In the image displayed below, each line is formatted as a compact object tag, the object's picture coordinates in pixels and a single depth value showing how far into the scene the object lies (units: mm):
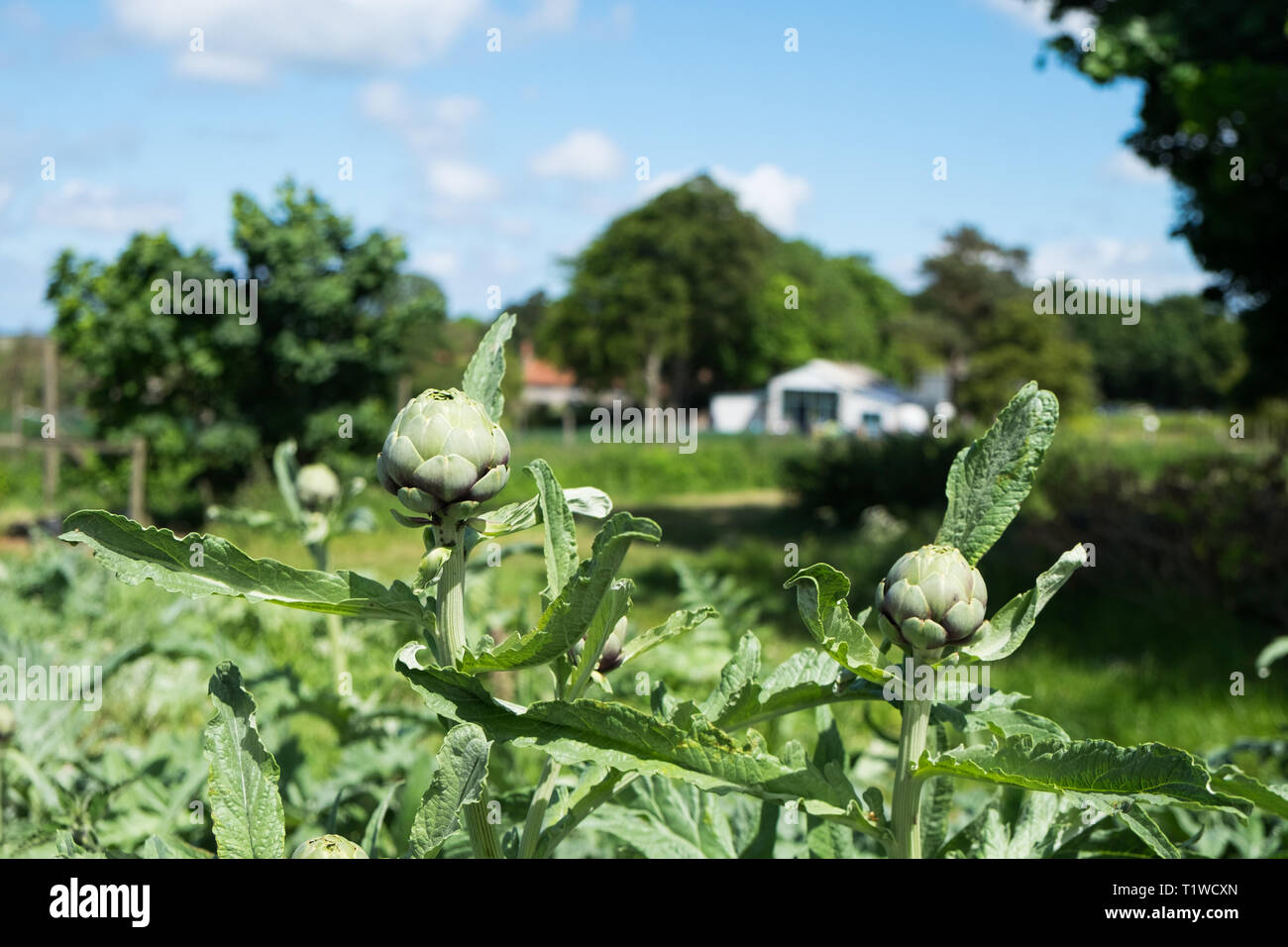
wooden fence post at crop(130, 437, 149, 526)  8922
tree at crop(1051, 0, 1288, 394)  5680
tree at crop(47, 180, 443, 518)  10875
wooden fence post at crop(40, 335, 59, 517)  9945
